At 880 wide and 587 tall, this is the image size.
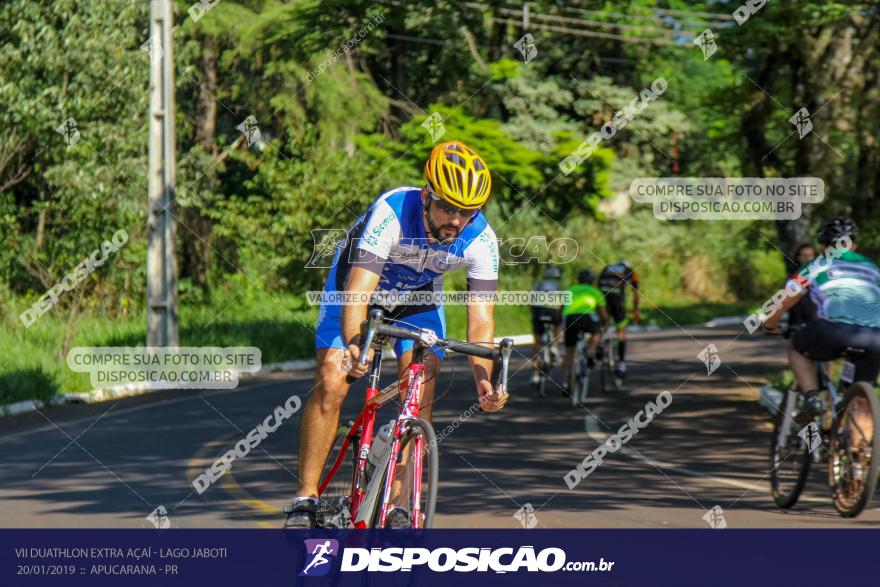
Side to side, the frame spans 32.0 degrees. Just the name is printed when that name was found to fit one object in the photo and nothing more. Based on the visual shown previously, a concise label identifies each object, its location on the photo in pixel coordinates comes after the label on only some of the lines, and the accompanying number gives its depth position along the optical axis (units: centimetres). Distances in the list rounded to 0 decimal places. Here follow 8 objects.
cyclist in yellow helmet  673
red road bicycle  651
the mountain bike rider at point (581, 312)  2034
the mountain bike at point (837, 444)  991
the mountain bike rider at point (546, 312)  2206
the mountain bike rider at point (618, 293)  2222
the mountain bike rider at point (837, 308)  1063
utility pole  2361
